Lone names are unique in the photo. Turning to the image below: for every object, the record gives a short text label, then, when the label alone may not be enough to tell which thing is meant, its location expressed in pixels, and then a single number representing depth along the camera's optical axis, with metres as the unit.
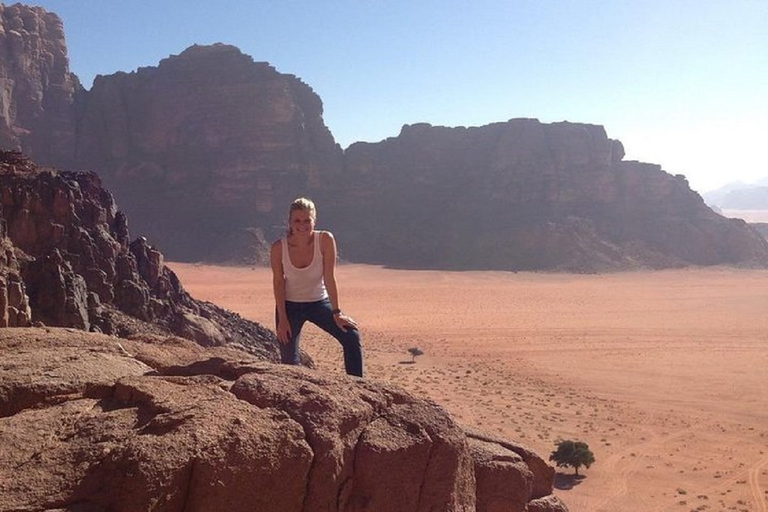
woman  5.91
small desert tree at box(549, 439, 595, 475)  15.16
